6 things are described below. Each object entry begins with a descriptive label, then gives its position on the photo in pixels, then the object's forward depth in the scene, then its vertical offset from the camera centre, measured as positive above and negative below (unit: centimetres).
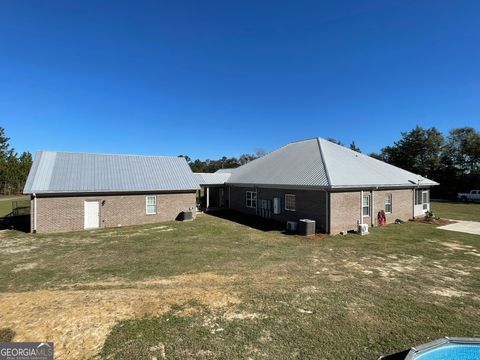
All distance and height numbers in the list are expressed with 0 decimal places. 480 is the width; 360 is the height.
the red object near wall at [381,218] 1922 -234
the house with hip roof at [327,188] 1680 -32
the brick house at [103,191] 1734 -43
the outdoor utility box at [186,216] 2122 -241
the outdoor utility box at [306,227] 1588 -246
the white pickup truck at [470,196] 4264 -191
